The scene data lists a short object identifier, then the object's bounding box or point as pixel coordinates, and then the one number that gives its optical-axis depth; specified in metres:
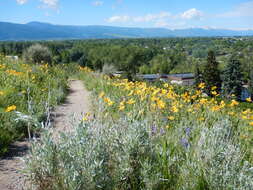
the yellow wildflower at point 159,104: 3.13
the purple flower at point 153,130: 2.61
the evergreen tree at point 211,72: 36.69
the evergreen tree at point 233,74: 36.81
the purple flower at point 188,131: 2.78
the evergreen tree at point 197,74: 39.52
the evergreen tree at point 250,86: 43.81
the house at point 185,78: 50.47
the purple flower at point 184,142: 2.46
